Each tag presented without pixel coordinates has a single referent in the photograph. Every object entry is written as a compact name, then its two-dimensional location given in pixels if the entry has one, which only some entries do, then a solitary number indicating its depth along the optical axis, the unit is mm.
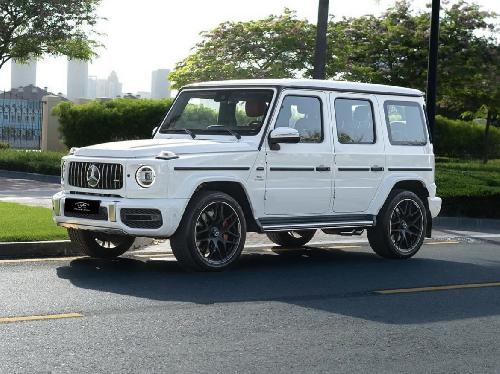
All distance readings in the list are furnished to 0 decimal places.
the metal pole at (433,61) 19609
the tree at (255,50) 41531
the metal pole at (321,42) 18672
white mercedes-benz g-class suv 10633
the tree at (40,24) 38312
